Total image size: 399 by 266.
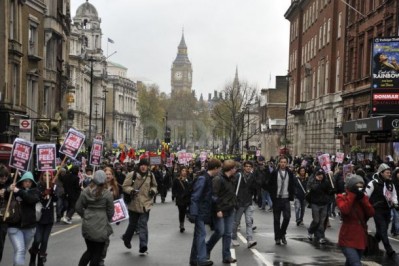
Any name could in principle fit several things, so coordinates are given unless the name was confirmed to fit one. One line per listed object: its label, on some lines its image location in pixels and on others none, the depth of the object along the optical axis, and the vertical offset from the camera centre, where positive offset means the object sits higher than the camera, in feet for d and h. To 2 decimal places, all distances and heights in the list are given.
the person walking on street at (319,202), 53.62 -5.75
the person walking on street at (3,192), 37.09 -3.79
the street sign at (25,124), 108.06 -1.17
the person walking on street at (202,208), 40.06 -4.71
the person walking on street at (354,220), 33.12 -4.31
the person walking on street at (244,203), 50.45 -5.74
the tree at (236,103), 303.48 +7.44
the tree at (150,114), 585.63 +3.72
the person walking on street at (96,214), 33.50 -4.32
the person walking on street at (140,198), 45.78 -4.91
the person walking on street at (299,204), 68.28 -7.63
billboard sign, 102.27 +6.68
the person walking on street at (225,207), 41.83 -4.87
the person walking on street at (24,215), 36.04 -4.80
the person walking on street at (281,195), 51.96 -5.10
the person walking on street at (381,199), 47.91 -4.85
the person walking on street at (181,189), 61.31 -6.41
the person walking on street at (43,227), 39.65 -5.88
